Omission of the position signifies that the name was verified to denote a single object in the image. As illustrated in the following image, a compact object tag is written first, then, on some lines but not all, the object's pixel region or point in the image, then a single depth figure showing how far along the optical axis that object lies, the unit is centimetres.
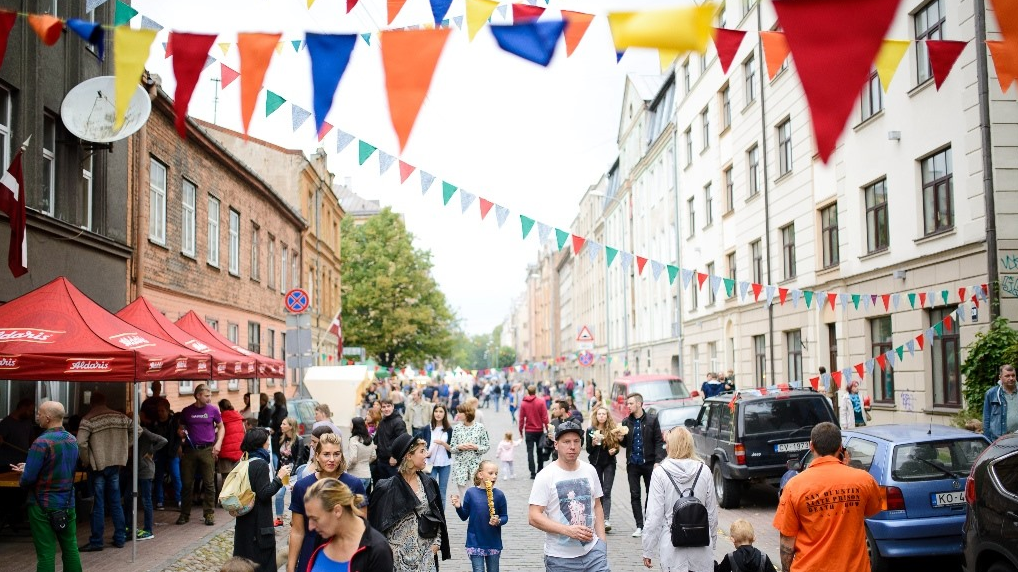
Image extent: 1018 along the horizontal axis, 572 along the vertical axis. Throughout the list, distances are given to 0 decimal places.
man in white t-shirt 636
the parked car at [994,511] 650
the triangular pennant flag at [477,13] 521
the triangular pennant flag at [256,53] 522
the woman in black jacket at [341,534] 478
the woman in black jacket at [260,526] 756
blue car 870
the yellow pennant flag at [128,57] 483
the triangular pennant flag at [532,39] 489
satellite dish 1349
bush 1477
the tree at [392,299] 6144
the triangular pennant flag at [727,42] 583
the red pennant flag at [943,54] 610
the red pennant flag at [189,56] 521
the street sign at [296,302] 2070
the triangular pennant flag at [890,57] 551
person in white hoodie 685
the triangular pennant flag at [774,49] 564
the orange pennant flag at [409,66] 456
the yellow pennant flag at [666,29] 414
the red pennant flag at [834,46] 358
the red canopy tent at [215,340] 1611
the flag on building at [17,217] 1148
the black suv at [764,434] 1342
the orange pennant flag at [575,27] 503
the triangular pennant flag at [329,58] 481
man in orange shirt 571
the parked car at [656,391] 2309
